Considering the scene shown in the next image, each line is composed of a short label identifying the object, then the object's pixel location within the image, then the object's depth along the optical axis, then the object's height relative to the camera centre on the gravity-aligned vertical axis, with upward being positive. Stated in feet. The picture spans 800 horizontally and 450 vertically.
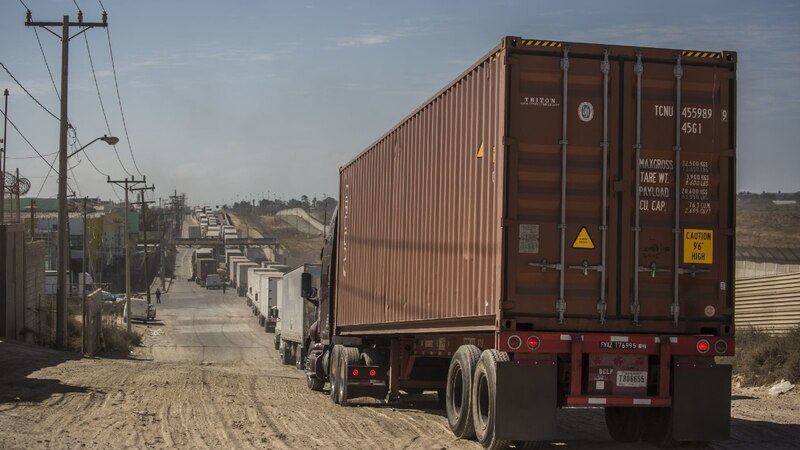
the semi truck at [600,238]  36.40 -1.05
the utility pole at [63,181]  110.01 +2.36
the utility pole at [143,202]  251.93 +0.35
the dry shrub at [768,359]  74.69 -11.60
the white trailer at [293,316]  107.24 -13.13
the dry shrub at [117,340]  147.33 -21.10
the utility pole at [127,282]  183.28 -14.92
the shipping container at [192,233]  653.71 -18.96
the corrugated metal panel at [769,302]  90.02 -8.57
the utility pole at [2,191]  122.48 +1.32
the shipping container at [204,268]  391.24 -25.06
